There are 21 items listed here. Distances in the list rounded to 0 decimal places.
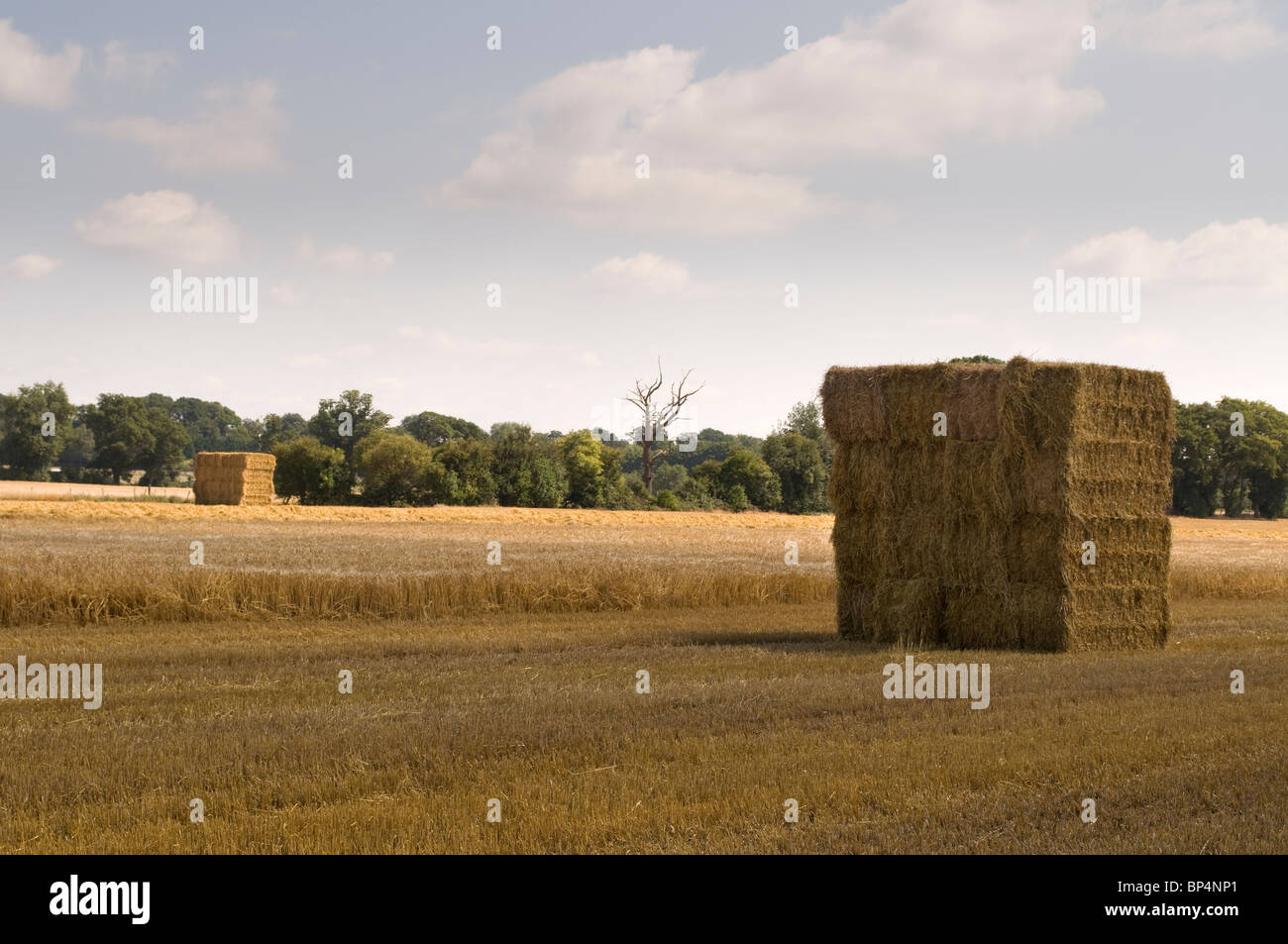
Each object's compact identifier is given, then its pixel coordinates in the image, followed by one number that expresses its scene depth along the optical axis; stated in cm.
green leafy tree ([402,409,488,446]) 12200
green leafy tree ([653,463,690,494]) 12019
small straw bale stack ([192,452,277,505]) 6062
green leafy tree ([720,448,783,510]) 8281
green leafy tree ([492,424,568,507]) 7294
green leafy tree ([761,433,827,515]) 8588
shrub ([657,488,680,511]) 7594
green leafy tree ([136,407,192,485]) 10219
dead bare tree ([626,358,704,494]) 8106
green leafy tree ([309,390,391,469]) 8812
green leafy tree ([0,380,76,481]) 10194
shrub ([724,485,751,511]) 8017
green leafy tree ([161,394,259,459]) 15012
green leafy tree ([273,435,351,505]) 7188
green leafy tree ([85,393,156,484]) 10056
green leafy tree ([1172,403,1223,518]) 8838
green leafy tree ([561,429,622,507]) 7619
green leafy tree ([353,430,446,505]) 6906
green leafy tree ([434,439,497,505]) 7050
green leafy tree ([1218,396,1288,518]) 8975
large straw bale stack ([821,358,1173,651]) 1772
